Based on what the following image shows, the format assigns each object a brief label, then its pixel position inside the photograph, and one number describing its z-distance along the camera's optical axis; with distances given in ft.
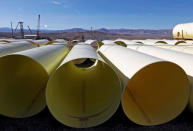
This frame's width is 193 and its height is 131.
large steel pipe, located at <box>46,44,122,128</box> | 7.63
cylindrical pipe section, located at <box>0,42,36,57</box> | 12.36
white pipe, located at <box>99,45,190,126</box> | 7.55
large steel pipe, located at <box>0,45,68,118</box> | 8.66
